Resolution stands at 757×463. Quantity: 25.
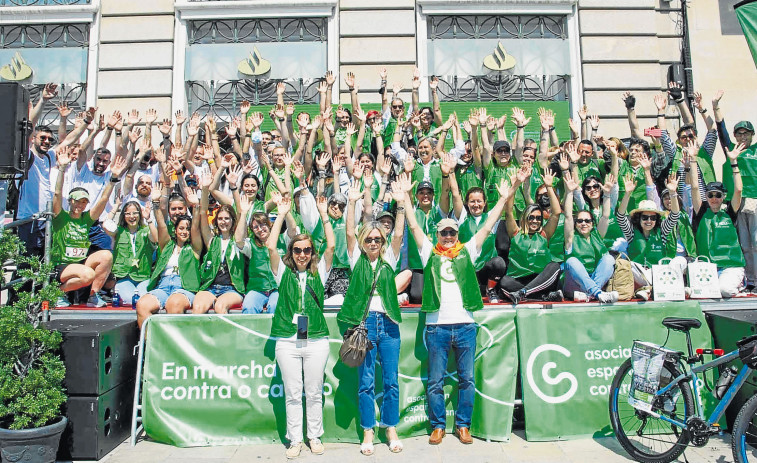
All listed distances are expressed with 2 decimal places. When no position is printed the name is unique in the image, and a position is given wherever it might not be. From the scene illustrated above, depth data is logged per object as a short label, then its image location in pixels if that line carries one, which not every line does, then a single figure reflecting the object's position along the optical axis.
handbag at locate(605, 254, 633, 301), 6.73
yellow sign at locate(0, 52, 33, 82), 12.82
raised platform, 6.37
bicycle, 4.78
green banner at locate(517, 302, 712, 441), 5.86
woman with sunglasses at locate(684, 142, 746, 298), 7.16
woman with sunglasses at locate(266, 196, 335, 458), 5.57
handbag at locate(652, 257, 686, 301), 6.39
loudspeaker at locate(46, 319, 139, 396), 5.53
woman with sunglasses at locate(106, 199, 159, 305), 7.19
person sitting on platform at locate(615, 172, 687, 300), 7.25
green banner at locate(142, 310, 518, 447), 5.88
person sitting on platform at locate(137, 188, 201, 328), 6.48
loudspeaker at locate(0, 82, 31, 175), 6.11
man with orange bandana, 5.68
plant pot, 5.03
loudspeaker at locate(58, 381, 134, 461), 5.50
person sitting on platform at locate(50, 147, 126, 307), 6.93
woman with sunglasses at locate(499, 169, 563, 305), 6.88
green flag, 9.28
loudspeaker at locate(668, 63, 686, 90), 12.90
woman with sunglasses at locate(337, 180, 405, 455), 5.62
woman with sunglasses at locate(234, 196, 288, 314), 6.51
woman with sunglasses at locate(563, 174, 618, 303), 6.79
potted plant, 5.06
